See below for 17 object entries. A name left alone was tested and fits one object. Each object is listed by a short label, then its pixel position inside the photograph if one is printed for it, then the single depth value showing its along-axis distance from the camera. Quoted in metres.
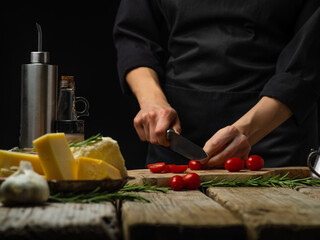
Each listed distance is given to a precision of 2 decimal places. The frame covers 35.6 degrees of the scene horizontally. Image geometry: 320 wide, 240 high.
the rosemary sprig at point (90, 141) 1.10
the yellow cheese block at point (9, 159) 1.03
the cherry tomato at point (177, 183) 1.21
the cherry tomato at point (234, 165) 1.53
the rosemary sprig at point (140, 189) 1.17
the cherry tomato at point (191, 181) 1.23
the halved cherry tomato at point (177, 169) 1.51
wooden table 0.74
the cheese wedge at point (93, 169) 0.98
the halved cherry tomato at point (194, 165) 1.61
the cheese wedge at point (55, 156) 0.97
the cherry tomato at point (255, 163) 1.58
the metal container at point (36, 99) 1.63
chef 1.84
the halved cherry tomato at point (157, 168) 1.52
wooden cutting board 1.37
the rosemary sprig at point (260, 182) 1.31
